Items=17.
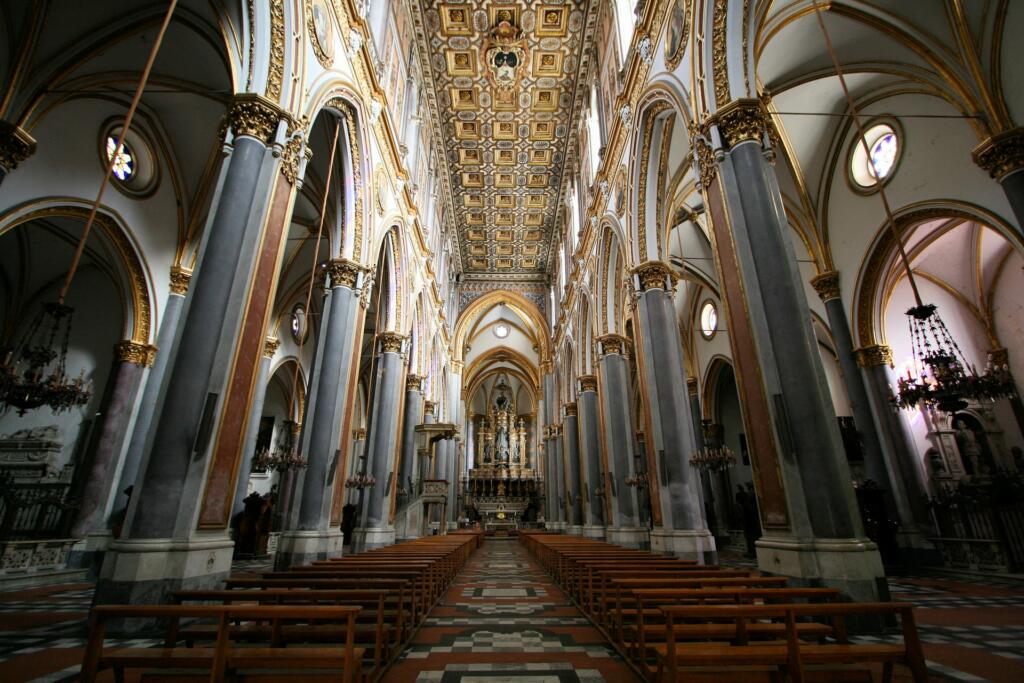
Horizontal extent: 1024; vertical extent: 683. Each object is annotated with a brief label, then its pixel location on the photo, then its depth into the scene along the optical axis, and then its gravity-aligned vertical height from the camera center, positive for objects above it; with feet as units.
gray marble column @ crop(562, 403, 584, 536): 56.90 +6.39
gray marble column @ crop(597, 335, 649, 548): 37.01 +6.22
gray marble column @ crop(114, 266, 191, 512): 30.76 +8.43
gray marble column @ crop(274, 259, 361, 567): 24.08 +5.22
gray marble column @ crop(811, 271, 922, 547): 32.50 +6.79
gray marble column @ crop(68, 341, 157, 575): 29.86 +4.25
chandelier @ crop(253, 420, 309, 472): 23.43 +2.91
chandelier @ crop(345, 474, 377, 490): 31.99 +2.40
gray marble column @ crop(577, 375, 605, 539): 47.57 +6.14
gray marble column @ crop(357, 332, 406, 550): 35.27 +6.41
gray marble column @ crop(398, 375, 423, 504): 48.06 +8.79
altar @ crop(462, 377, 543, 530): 97.91 +9.79
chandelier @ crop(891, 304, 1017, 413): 23.06 +6.35
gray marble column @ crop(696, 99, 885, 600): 14.38 +4.58
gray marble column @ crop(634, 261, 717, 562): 25.46 +5.33
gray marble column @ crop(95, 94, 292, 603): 13.70 +3.84
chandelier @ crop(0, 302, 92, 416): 21.63 +6.00
